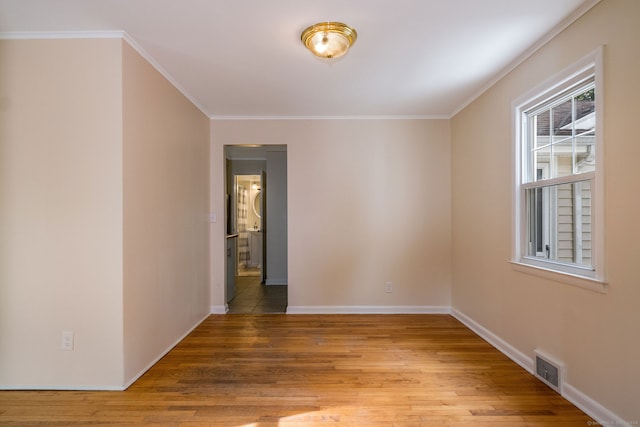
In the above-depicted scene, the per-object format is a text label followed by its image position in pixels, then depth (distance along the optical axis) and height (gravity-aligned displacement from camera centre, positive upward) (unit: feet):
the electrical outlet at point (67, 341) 7.29 -2.91
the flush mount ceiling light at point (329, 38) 7.04 +3.96
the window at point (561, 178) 6.52 +0.80
